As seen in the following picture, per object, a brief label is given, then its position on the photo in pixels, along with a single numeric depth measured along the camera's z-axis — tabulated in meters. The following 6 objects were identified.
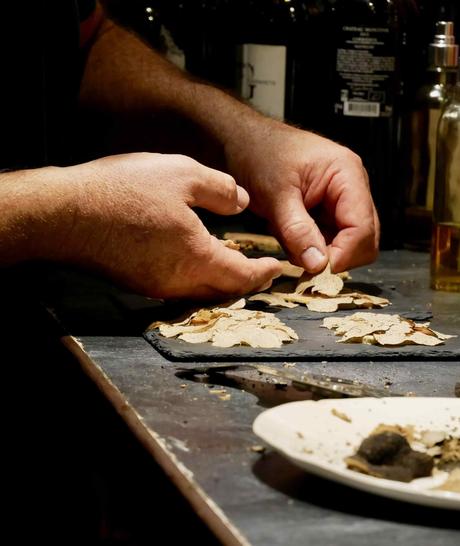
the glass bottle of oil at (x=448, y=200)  1.31
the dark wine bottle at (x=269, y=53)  1.55
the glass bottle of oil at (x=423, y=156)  1.54
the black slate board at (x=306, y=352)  1.08
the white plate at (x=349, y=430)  0.75
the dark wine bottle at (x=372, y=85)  1.49
